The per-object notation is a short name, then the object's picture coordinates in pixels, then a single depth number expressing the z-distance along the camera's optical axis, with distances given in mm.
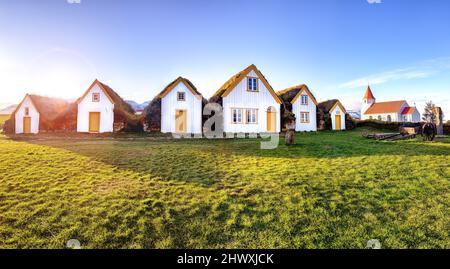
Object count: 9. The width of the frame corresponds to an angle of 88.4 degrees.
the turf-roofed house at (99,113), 23391
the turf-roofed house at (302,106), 28031
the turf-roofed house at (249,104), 22453
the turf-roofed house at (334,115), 31219
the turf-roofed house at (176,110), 22359
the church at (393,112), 68000
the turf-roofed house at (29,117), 25969
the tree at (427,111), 68150
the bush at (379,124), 34031
